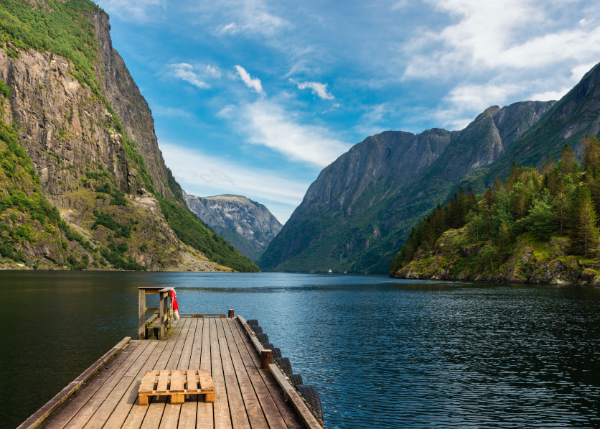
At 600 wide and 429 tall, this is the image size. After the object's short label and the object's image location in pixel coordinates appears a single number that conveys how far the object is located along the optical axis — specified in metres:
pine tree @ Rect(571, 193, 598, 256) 111.69
